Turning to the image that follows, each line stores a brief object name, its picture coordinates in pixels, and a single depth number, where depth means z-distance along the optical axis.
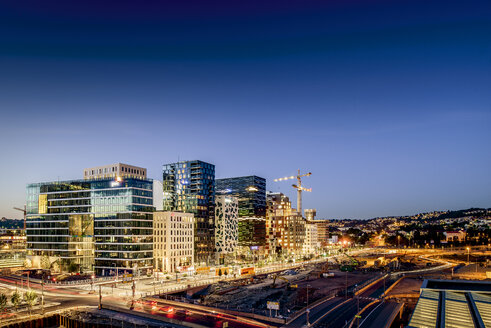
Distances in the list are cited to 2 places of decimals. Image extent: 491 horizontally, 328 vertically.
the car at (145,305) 80.01
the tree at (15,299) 77.46
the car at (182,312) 76.12
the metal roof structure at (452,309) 40.28
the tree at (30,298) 76.25
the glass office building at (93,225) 141.62
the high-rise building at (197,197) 179.00
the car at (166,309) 77.28
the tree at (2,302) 74.19
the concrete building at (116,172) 172.25
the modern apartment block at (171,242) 150.62
